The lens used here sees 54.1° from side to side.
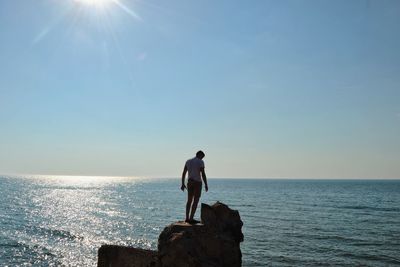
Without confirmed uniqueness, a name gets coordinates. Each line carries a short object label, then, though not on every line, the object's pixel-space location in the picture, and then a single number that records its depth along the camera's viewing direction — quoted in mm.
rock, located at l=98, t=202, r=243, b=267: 11383
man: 14023
